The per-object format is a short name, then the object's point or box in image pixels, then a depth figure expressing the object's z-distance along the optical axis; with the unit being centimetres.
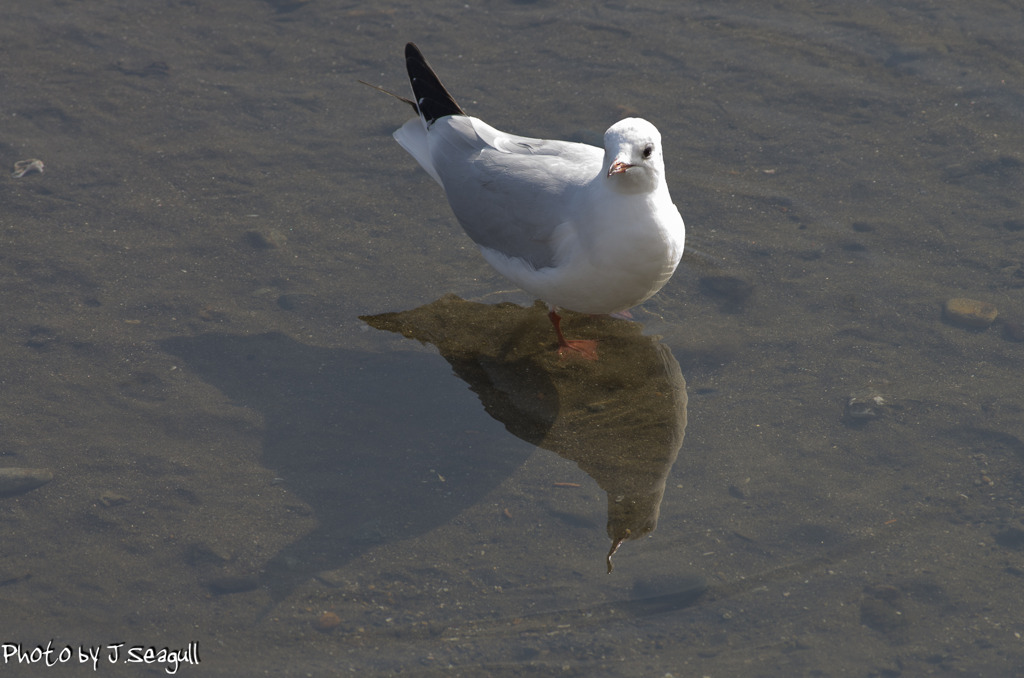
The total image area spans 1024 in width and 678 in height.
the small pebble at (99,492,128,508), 880
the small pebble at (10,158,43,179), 1234
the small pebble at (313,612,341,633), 784
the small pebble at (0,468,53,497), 886
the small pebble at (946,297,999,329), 1041
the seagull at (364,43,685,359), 906
